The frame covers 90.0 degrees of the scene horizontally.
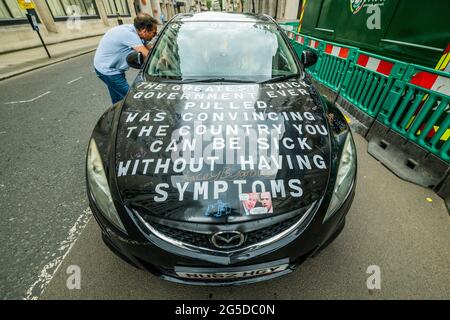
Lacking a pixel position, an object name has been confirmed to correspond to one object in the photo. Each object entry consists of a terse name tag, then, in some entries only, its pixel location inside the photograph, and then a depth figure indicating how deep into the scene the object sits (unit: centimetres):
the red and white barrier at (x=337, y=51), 394
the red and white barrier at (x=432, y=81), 230
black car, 122
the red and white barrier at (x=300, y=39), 570
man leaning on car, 304
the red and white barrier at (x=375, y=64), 305
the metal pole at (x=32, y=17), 839
